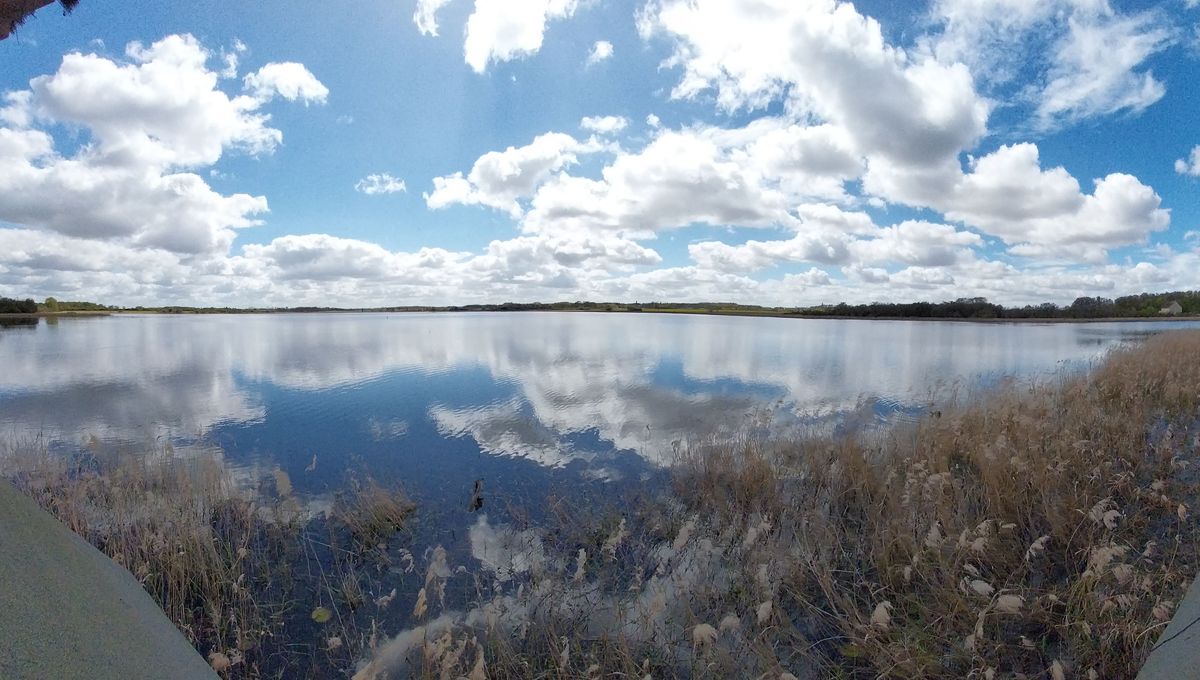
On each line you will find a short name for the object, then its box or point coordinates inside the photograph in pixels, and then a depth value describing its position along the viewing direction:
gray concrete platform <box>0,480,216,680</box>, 2.18
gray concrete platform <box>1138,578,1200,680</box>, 2.35
